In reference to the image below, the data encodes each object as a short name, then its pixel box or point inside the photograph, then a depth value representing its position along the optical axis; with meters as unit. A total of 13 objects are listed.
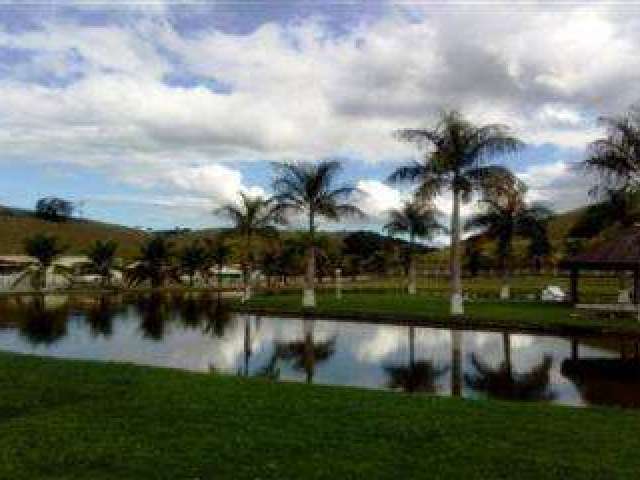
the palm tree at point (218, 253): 107.93
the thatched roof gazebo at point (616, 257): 43.84
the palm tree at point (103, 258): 99.62
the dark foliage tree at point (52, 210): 190.12
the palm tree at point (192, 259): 108.37
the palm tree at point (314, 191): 56.25
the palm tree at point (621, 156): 45.72
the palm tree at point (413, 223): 80.56
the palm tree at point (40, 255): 93.56
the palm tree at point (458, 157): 45.78
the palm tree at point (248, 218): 66.62
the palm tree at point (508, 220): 67.56
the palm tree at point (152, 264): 103.06
